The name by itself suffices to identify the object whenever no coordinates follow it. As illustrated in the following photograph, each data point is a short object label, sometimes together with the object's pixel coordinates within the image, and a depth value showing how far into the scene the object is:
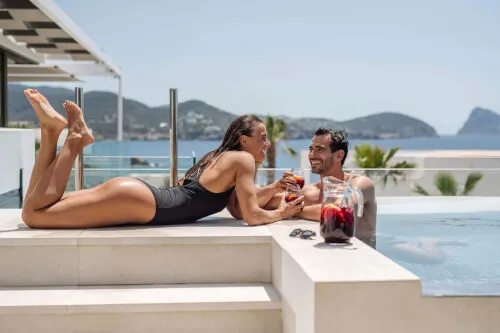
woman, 3.34
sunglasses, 2.97
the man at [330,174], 3.74
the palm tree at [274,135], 19.91
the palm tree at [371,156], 13.39
